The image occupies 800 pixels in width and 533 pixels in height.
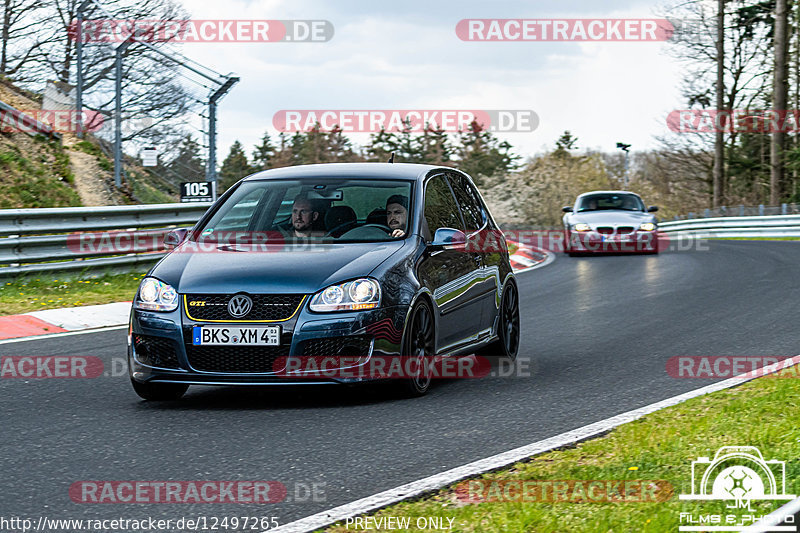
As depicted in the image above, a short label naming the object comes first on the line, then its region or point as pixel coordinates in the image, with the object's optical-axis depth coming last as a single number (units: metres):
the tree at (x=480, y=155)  87.25
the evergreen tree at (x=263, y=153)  121.49
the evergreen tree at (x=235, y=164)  114.43
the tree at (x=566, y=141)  136.04
